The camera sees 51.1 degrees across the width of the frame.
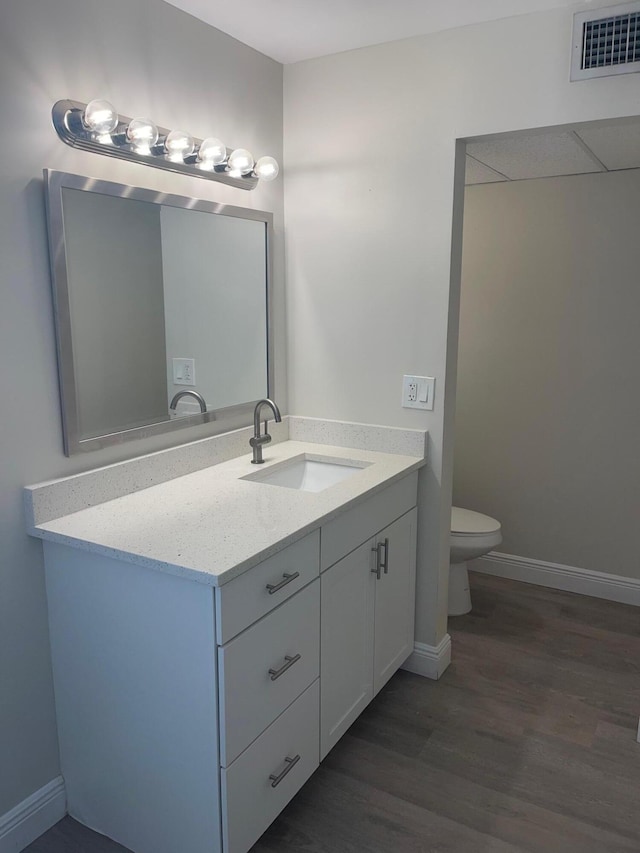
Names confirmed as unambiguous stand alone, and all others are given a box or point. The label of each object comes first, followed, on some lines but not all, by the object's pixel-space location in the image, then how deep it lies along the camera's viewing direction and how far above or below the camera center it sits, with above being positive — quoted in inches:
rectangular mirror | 68.9 +0.8
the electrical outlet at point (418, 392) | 94.0 -10.7
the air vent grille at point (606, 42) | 73.2 +30.3
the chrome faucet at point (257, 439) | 89.8 -16.8
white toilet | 116.6 -39.6
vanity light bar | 65.4 +18.3
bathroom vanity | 59.1 -31.9
